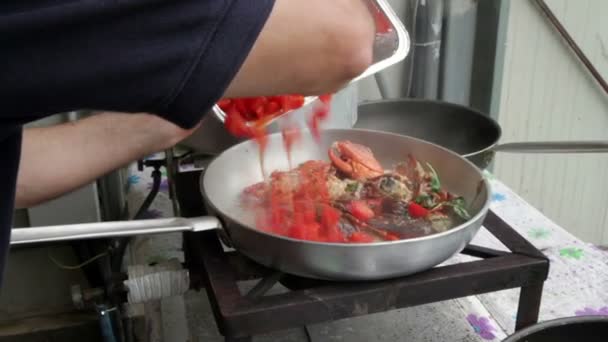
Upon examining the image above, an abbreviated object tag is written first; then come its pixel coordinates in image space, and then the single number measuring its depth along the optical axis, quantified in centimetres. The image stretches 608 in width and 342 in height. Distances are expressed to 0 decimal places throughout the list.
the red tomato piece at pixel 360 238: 71
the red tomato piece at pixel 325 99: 86
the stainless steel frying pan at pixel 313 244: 63
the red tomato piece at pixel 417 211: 81
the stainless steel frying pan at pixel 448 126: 100
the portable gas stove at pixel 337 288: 63
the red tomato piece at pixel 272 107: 87
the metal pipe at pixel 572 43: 186
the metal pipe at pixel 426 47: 159
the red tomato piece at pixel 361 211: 79
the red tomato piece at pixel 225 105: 89
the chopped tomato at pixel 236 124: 87
